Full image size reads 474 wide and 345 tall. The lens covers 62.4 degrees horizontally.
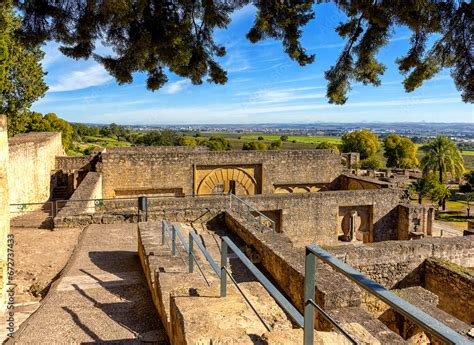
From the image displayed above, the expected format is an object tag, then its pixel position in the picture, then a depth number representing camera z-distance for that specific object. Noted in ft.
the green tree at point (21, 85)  72.28
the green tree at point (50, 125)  123.24
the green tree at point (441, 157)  124.88
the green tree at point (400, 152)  202.39
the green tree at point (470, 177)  138.10
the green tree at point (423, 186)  109.19
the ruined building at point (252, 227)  12.66
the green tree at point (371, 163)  180.38
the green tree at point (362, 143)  215.31
